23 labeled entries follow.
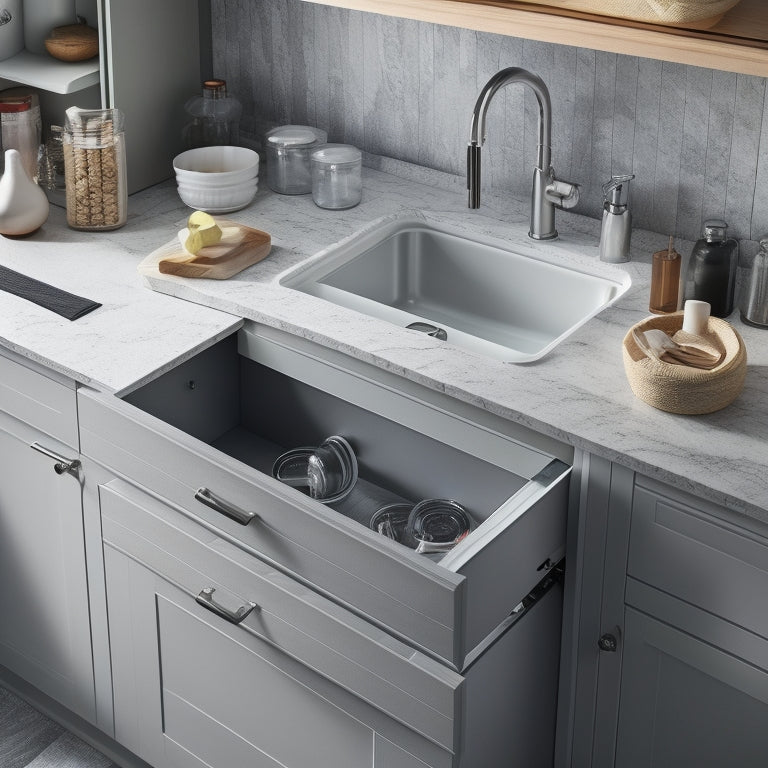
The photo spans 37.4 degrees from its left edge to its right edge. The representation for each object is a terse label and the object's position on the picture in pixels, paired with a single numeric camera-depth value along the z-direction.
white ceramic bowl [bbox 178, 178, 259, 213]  2.19
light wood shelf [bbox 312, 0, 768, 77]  1.49
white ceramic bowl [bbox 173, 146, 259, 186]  2.26
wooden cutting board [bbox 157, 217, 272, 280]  1.96
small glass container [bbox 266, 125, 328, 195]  2.26
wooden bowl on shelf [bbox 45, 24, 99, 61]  2.24
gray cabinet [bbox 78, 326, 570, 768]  1.47
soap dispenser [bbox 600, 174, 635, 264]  1.91
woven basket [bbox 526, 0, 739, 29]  1.52
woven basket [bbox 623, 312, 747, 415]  1.53
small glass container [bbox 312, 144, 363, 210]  2.19
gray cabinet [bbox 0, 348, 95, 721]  1.85
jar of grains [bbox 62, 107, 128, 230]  2.11
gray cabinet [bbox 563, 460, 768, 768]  1.48
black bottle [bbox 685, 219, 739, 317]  1.78
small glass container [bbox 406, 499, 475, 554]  1.73
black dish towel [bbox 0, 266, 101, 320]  1.89
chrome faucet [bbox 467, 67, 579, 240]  1.84
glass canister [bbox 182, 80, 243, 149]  2.33
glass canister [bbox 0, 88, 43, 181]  2.28
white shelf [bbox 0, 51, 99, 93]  2.18
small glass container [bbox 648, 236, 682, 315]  1.81
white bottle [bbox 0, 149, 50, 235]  2.09
